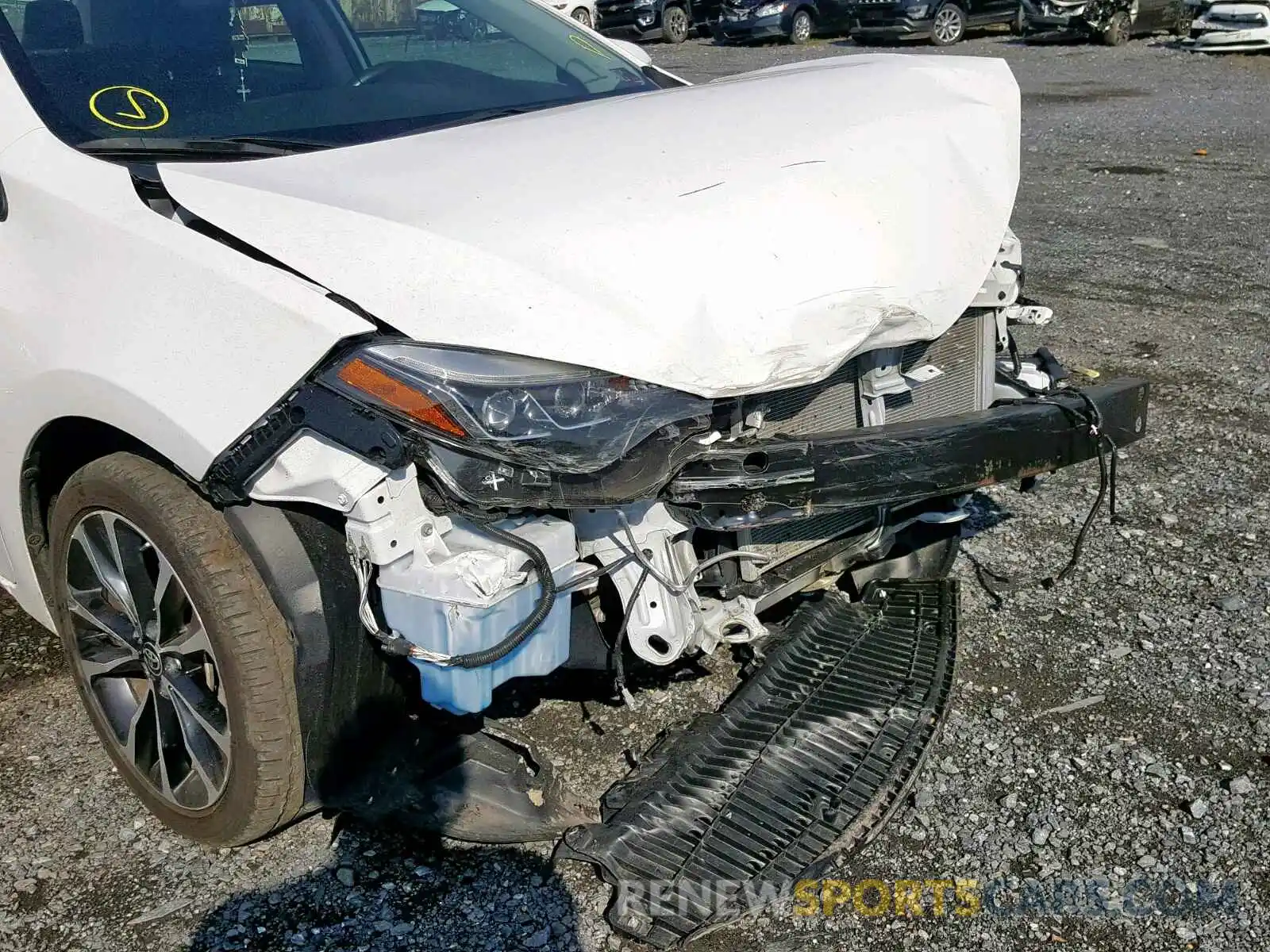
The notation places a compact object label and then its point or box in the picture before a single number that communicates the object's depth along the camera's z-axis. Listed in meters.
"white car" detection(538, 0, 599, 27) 21.20
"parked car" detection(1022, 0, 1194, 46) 17.69
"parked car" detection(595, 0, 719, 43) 22.28
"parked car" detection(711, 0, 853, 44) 20.23
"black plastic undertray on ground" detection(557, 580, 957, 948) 2.51
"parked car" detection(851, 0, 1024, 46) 18.14
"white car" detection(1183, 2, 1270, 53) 15.66
